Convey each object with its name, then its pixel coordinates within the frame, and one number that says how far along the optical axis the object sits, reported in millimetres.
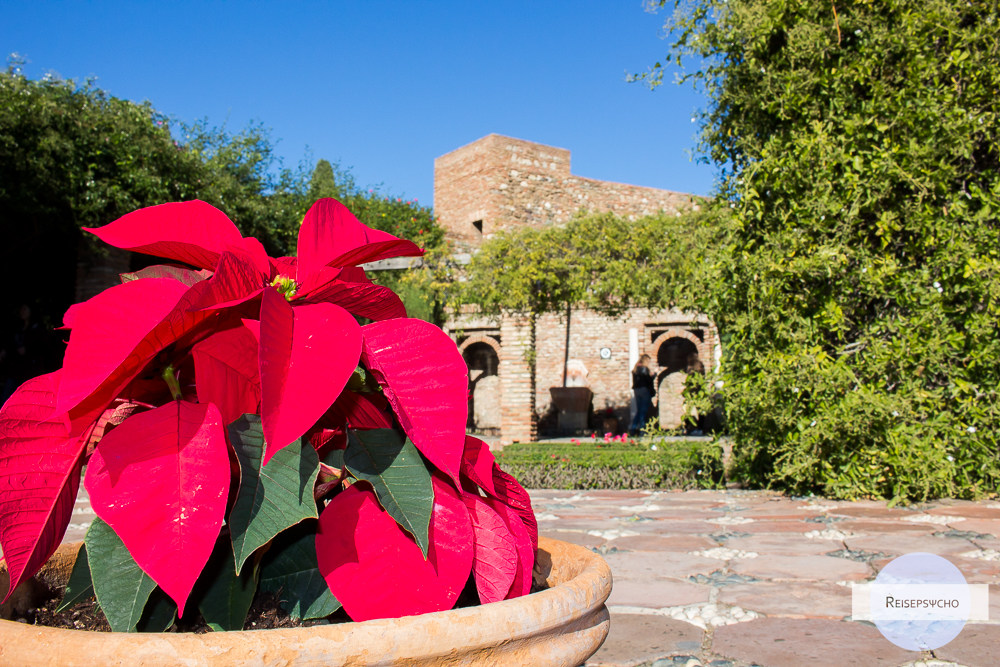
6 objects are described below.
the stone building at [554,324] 14664
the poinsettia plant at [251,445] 590
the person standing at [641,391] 12164
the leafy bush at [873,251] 4074
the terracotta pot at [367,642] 543
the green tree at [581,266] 9961
